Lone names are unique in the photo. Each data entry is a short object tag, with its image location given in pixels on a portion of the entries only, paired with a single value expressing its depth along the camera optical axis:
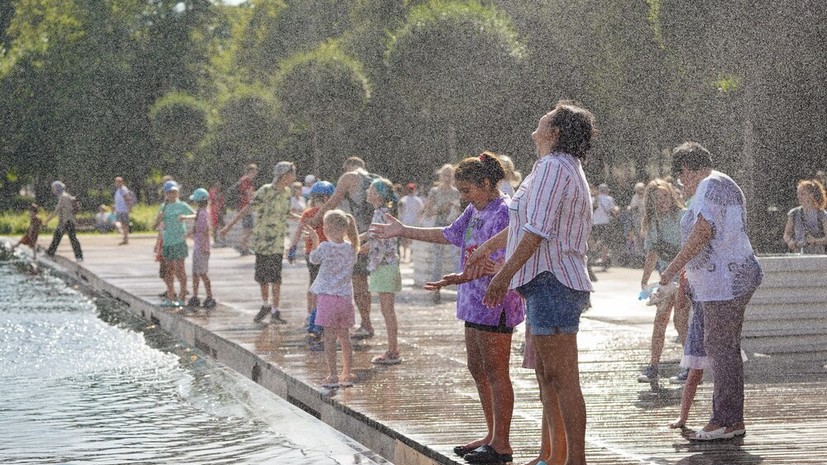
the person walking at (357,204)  12.70
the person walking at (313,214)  13.28
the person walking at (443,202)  16.70
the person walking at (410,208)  24.94
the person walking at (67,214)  30.03
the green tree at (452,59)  29.25
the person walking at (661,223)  11.05
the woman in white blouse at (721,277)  7.98
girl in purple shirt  7.44
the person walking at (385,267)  11.92
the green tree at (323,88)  35.16
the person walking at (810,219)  14.89
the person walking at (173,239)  17.94
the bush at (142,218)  51.25
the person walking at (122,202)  43.77
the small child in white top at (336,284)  10.70
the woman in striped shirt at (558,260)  6.48
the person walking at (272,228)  15.48
